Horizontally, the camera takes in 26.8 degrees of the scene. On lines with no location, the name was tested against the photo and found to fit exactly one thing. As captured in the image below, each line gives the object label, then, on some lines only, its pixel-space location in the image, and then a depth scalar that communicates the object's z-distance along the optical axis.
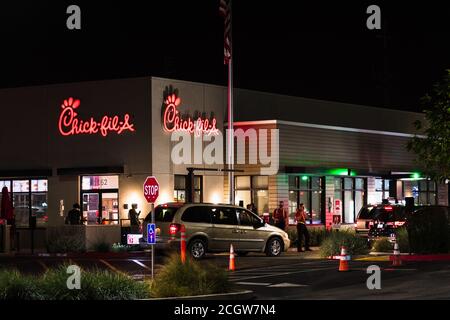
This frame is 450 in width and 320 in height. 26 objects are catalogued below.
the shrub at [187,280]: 16.56
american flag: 37.44
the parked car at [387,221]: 31.00
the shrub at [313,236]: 34.91
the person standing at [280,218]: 34.00
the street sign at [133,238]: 30.08
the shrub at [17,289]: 15.41
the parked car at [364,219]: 33.00
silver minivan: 27.86
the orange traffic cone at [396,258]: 23.84
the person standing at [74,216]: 33.34
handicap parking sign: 19.22
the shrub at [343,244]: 27.81
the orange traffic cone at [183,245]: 17.74
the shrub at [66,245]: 31.53
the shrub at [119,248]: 31.55
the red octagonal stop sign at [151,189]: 20.58
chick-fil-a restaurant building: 36.59
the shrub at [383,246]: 29.39
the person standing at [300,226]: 32.12
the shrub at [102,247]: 31.36
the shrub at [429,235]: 27.03
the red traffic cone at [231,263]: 23.84
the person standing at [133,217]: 34.62
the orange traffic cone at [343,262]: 22.20
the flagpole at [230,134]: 36.24
